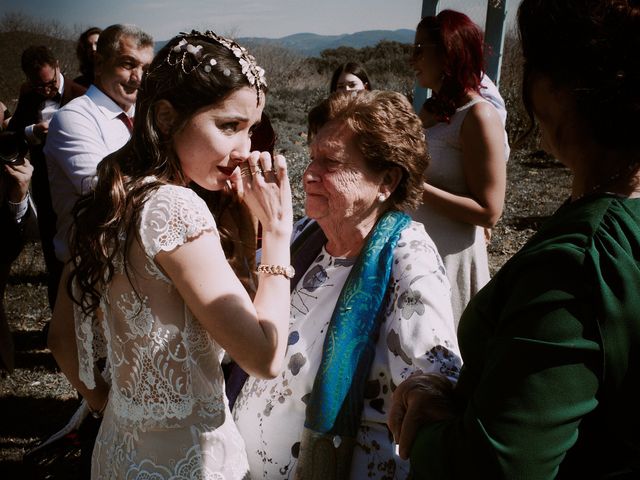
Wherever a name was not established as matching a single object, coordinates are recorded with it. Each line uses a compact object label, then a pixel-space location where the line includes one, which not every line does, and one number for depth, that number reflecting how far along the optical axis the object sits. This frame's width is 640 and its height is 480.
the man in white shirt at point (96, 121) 3.64
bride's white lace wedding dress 1.48
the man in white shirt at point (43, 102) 4.50
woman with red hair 3.11
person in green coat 0.92
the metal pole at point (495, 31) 6.17
